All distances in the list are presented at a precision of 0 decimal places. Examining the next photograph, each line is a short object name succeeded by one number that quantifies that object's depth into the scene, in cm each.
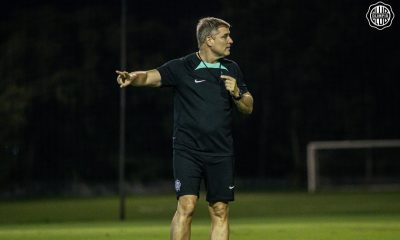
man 1675
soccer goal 8012
